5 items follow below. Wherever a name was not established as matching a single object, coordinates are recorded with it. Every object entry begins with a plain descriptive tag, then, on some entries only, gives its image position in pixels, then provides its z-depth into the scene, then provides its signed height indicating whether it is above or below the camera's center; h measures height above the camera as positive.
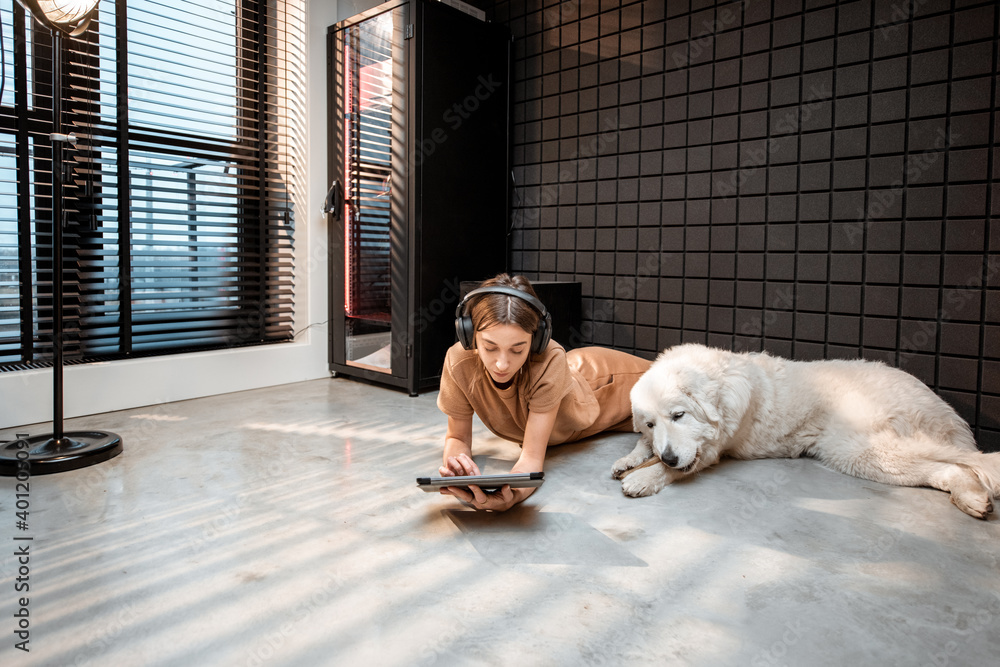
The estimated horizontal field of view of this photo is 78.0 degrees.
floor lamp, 2.07 -0.20
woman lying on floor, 1.69 -0.27
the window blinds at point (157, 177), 2.71 +0.60
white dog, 1.91 -0.39
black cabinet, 3.31 +0.69
